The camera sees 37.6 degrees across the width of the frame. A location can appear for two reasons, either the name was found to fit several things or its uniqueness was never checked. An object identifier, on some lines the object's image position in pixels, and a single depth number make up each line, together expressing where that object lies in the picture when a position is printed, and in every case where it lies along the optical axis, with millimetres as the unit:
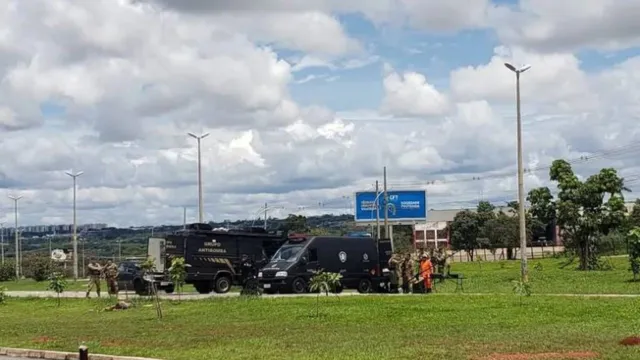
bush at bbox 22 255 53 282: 72394
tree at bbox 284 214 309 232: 93425
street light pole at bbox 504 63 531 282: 39900
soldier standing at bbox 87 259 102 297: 38125
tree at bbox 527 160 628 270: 48219
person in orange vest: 33281
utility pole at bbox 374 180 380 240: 69312
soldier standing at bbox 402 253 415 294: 34062
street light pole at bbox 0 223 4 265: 103538
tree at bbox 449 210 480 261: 111000
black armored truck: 39188
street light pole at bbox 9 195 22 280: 81012
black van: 35688
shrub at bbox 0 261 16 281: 80438
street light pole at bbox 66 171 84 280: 67225
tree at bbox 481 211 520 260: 100688
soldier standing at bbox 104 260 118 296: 36656
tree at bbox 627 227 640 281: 37000
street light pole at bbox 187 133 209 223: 56250
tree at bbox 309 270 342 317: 26703
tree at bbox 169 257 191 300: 31727
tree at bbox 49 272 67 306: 37375
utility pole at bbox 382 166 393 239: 67250
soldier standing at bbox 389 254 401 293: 35125
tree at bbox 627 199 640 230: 90356
